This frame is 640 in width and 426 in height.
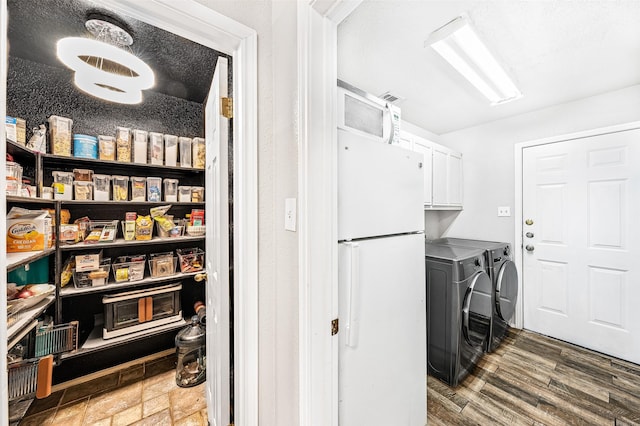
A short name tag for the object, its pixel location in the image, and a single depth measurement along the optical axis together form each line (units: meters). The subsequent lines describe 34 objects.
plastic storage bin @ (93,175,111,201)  1.95
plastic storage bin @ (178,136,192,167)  2.29
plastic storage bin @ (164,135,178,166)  2.20
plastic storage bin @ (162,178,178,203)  2.26
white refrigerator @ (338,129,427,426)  1.00
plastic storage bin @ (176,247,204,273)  2.29
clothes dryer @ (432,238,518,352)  2.23
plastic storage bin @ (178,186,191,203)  2.31
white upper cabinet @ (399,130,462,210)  2.47
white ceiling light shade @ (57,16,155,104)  1.51
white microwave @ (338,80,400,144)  1.12
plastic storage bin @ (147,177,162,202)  2.17
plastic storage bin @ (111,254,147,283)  2.02
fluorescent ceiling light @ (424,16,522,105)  1.44
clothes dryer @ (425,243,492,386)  1.76
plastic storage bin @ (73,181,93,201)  1.87
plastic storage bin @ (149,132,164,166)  2.13
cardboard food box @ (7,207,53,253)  1.28
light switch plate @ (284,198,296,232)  0.92
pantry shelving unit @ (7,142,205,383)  1.76
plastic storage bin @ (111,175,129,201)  2.04
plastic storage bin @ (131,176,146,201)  2.12
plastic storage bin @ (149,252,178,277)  2.18
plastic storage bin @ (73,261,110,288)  1.87
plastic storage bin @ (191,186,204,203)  2.36
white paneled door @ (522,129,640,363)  2.18
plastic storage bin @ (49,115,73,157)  1.76
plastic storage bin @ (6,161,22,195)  1.33
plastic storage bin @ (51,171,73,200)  1.78
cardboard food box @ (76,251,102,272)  1.87
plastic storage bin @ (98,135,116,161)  1.95
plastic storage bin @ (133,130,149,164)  2.07
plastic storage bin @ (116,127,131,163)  2.01
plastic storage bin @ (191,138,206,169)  2.32
